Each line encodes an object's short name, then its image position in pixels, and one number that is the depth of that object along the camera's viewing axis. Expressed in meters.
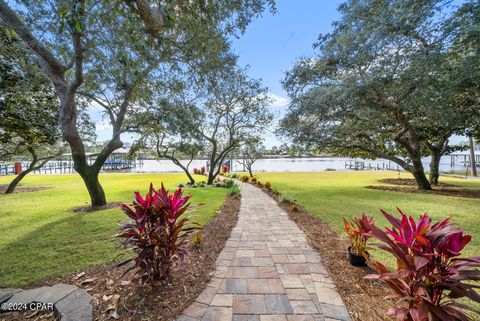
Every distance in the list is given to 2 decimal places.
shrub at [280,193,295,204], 6.60
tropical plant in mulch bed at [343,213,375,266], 2.51
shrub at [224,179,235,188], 11.40
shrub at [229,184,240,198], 8.02
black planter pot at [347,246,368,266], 2.65
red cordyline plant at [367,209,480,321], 1.37
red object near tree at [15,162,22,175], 21.70
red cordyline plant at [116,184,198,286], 2.09
